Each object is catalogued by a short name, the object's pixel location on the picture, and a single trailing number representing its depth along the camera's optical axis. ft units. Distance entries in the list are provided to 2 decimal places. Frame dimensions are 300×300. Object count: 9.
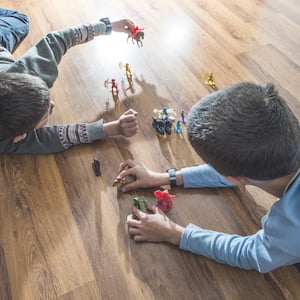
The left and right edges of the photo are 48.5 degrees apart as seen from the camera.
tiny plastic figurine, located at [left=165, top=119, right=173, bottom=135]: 3.81
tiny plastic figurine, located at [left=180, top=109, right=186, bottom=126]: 3.89
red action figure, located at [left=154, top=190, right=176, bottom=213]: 3.18
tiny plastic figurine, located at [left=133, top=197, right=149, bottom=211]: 3.22
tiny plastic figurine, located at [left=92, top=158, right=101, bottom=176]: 3.50
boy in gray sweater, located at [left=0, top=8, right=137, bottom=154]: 2.77
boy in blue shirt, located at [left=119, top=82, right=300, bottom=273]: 1.89
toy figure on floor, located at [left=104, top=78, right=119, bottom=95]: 4.20
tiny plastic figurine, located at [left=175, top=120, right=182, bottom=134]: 3.80
